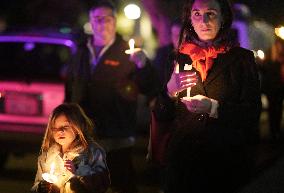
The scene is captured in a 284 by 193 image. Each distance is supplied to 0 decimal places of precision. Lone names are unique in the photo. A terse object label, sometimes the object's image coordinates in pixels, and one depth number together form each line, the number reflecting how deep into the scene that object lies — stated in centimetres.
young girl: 580
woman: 448
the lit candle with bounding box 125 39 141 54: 688
